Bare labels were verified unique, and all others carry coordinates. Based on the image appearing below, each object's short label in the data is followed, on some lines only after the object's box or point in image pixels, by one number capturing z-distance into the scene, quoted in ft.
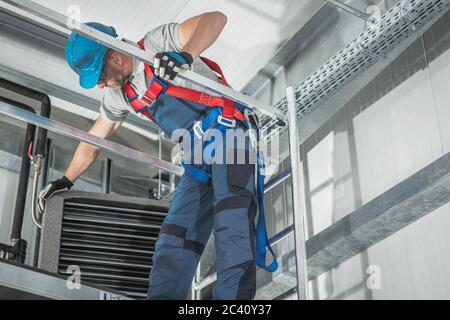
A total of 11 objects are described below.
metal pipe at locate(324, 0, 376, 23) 12.12
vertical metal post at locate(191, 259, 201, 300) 12.23
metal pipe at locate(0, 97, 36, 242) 14.52
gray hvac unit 11.44
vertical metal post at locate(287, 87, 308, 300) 8.68
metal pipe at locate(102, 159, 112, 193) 17.00
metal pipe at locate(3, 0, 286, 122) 8.15
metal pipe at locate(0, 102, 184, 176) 9.43
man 8.16
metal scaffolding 8.66
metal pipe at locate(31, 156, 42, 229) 11.37
